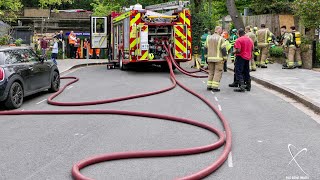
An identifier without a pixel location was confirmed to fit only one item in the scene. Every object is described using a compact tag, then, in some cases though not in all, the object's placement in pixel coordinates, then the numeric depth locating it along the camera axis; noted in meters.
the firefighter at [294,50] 18.91
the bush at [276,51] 22.03
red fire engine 18.33
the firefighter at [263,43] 19.50
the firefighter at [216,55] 13.09
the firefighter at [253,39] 17.94
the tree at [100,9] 47.70
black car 10.27
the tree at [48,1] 22.85
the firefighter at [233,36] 19.70
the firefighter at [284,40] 19.23
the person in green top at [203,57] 19.09
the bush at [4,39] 20.53
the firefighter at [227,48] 13.91
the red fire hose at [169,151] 5.47
